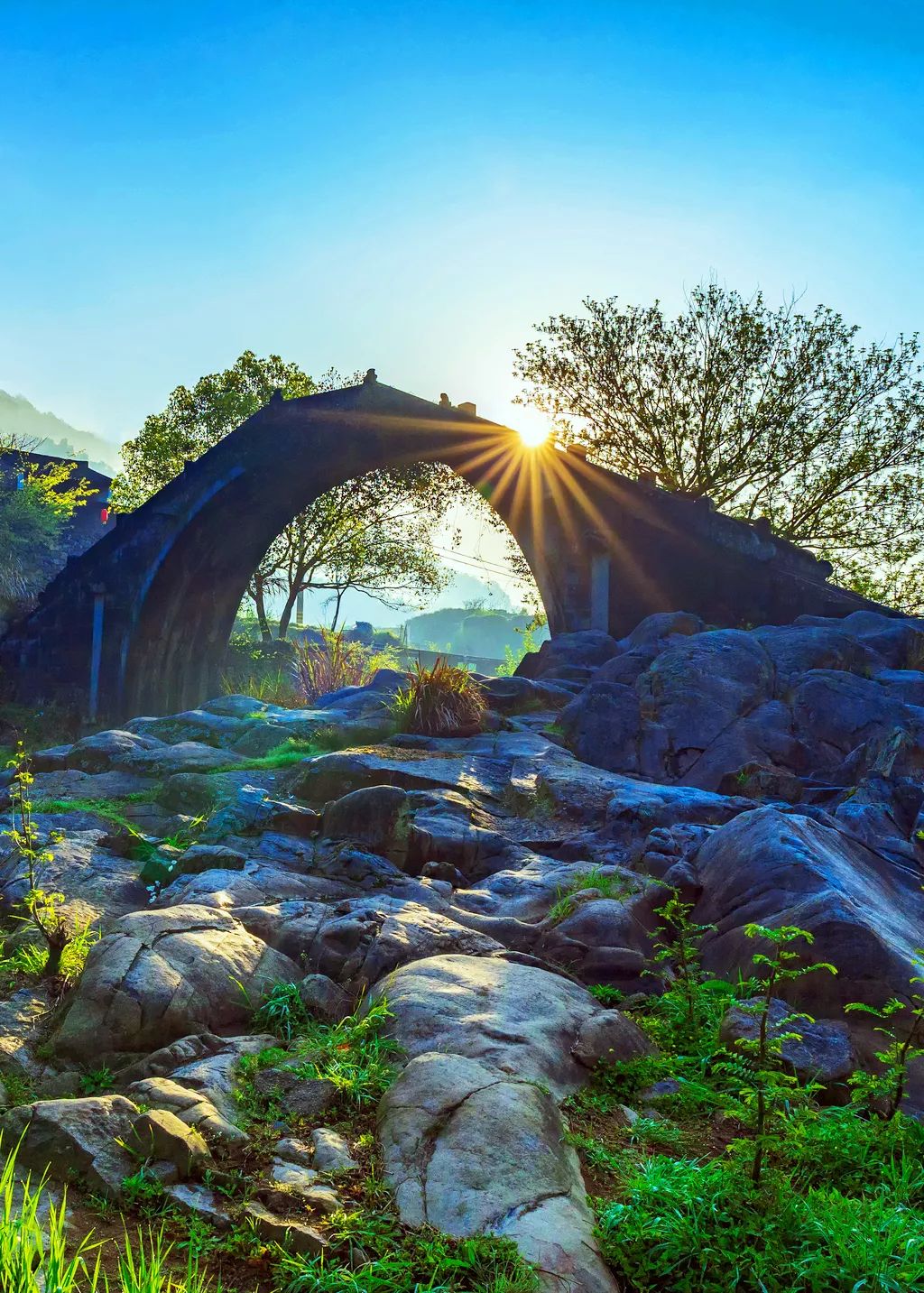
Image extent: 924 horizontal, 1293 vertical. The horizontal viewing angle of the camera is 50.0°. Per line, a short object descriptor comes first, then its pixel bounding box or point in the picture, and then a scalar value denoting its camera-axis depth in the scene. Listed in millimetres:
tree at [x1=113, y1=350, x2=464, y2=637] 29734
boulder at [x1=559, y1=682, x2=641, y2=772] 11289
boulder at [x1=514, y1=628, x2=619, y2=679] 16469
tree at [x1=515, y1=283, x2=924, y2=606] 25812
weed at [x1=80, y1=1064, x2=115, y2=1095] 4012
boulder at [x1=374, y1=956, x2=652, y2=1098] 4062
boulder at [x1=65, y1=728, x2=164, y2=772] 10531
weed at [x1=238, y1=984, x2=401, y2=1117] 3863
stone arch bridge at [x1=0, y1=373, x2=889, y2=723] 17703
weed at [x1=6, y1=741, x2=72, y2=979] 4926
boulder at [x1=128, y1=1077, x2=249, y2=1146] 3508
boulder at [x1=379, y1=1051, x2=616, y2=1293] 2938
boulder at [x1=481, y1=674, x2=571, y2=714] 13805
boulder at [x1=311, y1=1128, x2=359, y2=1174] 3373
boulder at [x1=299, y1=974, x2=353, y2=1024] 4750
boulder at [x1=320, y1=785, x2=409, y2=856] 7566
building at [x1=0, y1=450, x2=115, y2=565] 40250
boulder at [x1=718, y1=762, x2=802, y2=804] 9617
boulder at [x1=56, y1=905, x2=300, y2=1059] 4293
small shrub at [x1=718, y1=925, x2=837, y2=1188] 3457
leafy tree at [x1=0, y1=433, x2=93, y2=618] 22953
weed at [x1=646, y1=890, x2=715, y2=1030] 5028
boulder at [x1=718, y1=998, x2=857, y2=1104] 4246
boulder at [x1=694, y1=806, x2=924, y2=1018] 4949
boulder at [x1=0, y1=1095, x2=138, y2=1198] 3246
